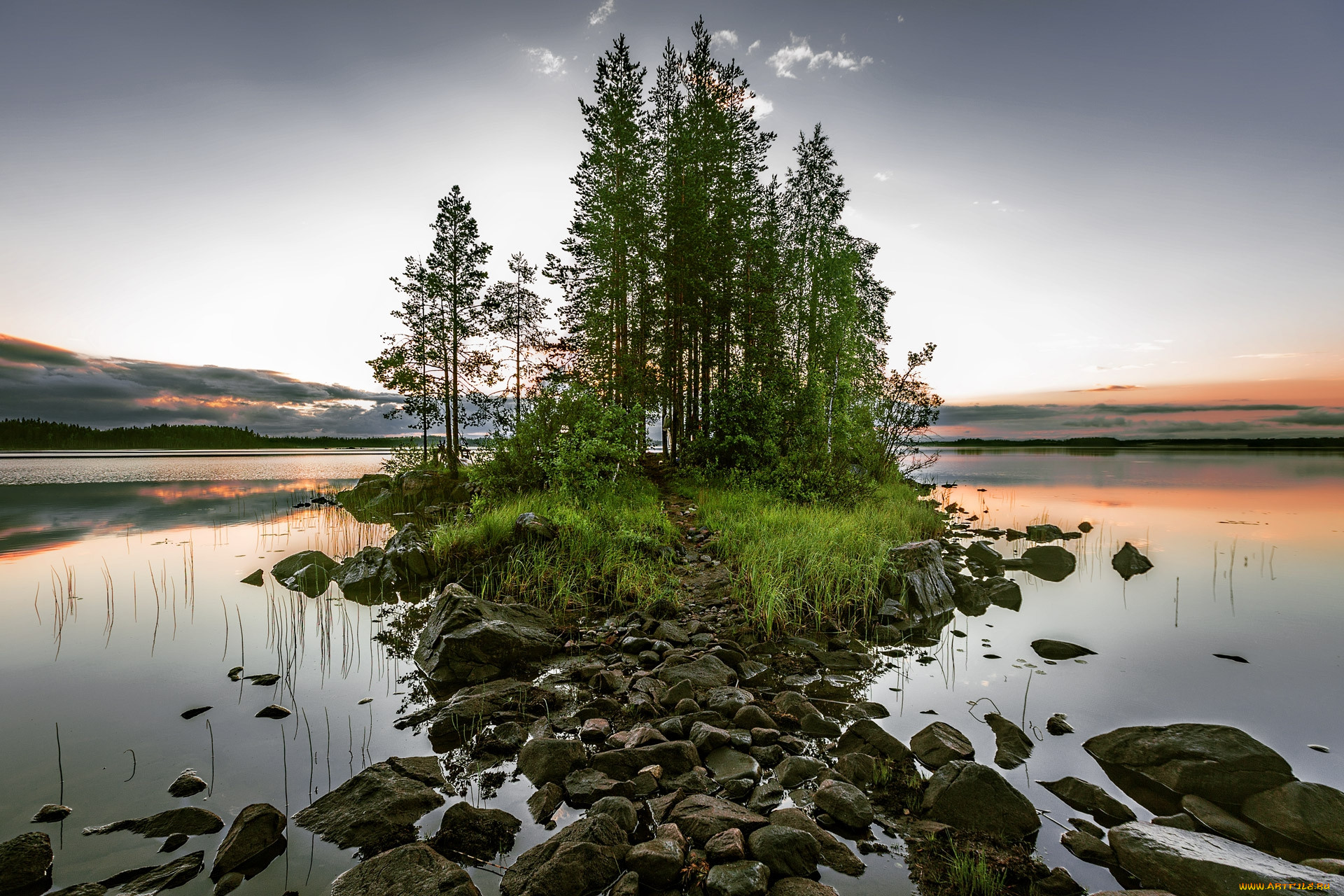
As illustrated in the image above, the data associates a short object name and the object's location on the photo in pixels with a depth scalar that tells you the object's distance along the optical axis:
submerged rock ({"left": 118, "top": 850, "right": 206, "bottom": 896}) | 3.21
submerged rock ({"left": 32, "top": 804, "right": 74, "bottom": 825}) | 3.86
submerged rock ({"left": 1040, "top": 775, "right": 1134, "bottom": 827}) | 3.99
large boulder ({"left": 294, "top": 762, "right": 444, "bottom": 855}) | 3.68
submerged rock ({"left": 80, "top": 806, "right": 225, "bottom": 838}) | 3.75
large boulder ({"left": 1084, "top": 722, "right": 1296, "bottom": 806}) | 4.22
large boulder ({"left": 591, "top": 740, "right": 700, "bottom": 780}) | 4.34
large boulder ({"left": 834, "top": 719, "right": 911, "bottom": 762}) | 4.59
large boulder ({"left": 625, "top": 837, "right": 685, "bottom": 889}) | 3.18
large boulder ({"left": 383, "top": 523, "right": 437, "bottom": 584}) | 11.08
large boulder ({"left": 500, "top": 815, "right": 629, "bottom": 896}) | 3.09
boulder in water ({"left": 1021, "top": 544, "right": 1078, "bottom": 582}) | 12.53
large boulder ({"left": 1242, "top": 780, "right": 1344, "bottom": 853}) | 3.72
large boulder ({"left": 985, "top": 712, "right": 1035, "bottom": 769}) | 4.73
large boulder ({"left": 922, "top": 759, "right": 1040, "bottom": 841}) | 3.67
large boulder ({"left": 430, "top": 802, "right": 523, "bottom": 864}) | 3.54
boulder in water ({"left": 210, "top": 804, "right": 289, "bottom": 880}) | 3.39
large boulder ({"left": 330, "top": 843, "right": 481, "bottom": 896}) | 3.05
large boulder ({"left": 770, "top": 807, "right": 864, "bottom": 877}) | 3.36
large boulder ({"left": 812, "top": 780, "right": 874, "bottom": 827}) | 3.73
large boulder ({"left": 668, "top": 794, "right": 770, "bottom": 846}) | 3.53
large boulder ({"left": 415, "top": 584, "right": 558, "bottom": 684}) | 6.63
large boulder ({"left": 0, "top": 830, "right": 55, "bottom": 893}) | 3.20
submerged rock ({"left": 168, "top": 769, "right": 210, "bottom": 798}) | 4.25
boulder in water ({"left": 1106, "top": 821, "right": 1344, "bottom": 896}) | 2.99
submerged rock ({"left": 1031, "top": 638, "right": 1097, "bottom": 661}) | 7.51
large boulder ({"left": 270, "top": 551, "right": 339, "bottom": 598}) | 10.85
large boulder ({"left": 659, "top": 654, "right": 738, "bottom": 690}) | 6.04
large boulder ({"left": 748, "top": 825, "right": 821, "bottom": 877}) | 3.23
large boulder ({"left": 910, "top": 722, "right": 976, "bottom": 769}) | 4.52
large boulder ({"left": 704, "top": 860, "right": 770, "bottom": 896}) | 3.04
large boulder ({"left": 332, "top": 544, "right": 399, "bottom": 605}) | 10.41
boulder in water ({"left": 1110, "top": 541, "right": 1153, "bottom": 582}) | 12.76
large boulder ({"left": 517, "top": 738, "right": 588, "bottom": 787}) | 4.34
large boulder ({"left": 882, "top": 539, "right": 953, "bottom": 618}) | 9.44
